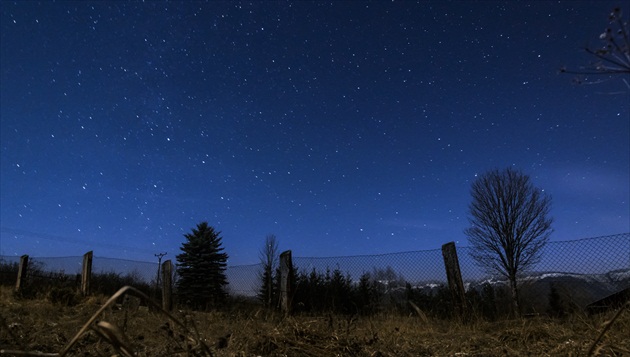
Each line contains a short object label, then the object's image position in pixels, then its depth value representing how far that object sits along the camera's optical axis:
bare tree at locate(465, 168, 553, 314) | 20.81
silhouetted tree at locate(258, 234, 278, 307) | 14.51
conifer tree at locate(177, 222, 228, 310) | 21.39
